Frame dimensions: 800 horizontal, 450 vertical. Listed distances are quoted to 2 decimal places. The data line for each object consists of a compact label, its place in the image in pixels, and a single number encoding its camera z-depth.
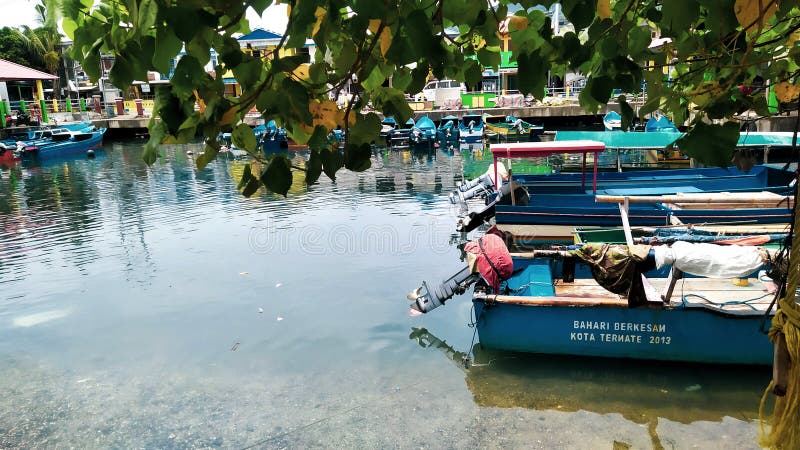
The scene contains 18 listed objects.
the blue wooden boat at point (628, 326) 7.19
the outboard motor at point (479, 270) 7.83
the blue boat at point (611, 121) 31.70
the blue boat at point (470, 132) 36.88
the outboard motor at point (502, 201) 13.07
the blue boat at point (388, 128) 35.17
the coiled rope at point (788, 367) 2.24
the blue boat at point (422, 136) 36.19
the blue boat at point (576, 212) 10.73
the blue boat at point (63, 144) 33.72
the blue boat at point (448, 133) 37.38
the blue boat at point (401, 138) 35.81
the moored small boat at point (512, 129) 36.56
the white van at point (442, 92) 47.56
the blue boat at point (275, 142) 33.97
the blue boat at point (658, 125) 26.93
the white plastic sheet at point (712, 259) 6.49
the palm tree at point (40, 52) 53.38
